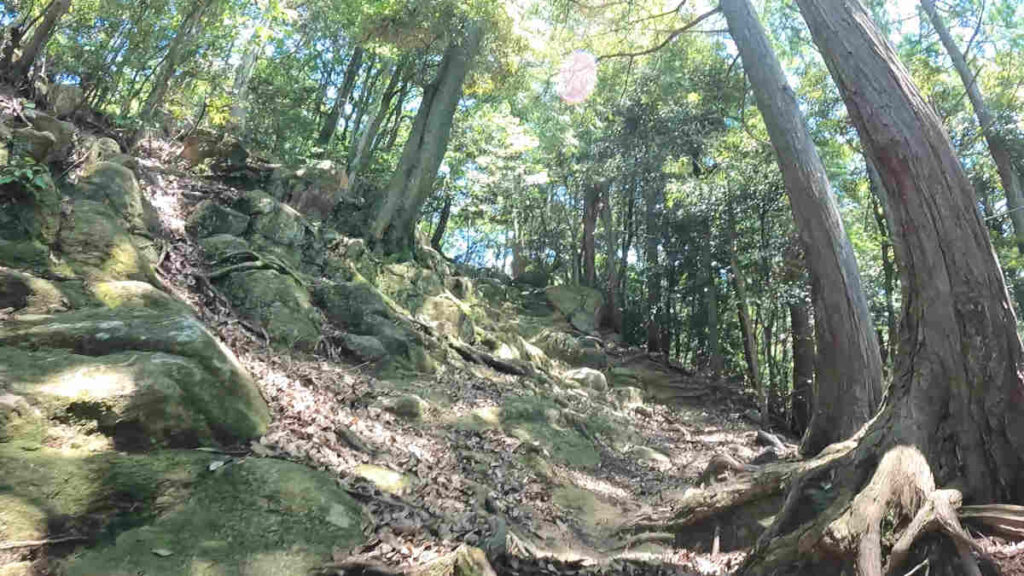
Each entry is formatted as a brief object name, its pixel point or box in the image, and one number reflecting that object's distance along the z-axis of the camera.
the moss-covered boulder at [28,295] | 4.27
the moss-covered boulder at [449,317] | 11.77
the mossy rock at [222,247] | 8.15
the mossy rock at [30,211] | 5.29
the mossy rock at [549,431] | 7.59
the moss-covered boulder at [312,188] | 12.56
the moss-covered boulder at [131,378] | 3.17
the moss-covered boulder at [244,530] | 2.57
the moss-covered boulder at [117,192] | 6.88
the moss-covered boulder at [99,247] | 5.57
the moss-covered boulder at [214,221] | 8.99
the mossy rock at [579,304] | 20.25
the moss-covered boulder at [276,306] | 7.37
